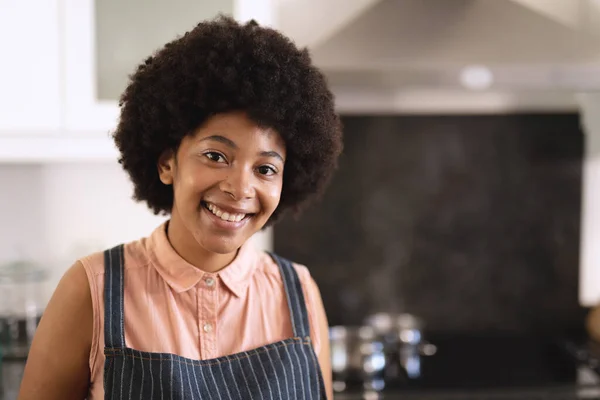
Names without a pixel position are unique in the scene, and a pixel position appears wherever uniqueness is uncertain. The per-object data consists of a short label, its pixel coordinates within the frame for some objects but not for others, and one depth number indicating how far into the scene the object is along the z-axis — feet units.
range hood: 4.52
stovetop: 4.89
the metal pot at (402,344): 5.37
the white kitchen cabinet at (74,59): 4.57
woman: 2.49
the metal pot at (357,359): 5.11
